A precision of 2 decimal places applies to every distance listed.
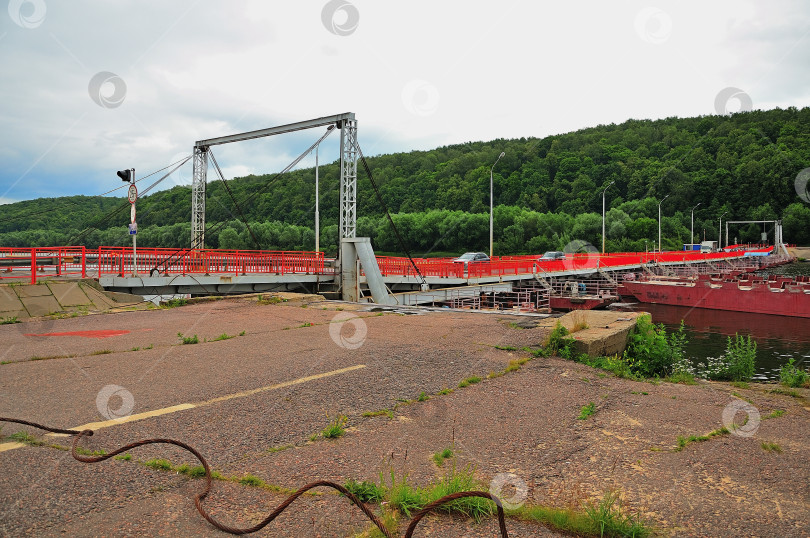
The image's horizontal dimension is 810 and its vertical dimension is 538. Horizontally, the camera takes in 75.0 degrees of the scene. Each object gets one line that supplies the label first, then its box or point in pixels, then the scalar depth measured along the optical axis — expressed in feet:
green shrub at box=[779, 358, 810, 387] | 28.33
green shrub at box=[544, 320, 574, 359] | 30.83
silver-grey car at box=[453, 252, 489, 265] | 126.41
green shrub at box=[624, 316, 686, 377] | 33.78
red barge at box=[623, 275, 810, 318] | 107.45
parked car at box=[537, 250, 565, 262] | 151.12
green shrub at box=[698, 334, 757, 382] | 33.65
